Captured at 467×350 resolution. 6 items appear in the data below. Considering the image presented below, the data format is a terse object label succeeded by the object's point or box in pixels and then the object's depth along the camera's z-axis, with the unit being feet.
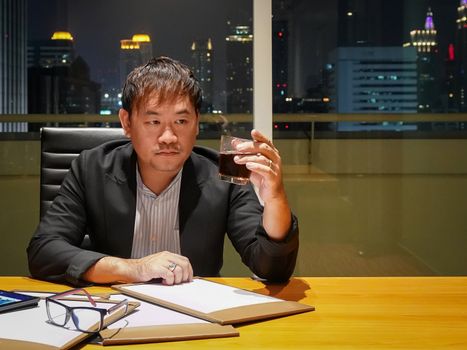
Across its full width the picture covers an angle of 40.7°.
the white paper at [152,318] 3.71
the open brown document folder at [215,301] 3.91
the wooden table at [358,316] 3.52
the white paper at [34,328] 3.38
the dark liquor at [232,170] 4.96
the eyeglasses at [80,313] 3.56
